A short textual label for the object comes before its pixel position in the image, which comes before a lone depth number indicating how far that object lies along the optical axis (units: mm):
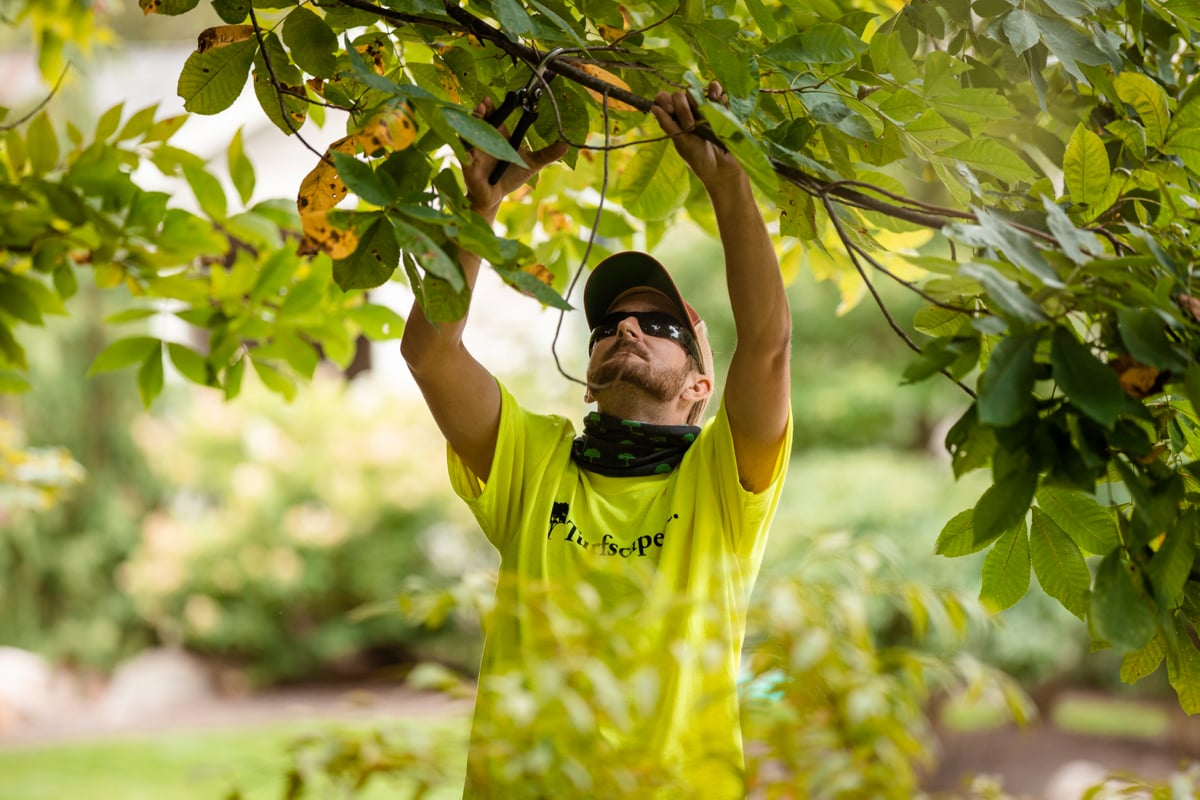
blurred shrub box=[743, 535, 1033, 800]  4086
